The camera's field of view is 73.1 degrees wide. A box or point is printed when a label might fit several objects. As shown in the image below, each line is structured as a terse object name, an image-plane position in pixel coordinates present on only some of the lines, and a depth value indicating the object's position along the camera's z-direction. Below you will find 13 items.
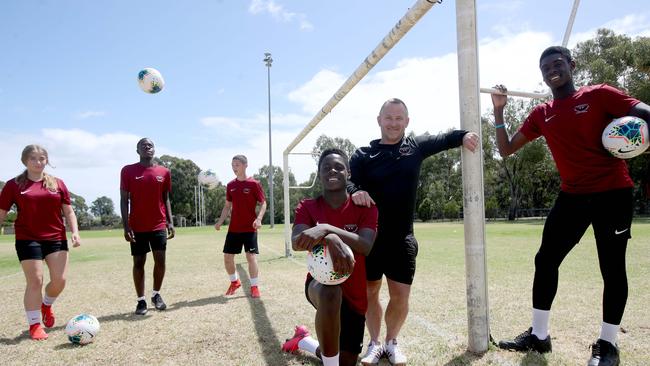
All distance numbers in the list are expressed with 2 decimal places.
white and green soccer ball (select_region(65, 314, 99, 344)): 4.30
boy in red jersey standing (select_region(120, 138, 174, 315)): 5.91
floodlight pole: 39.06
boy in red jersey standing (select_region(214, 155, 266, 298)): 6.93
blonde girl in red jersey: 4.86
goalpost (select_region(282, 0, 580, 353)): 3.57
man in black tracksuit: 3.54
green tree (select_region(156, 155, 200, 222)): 77.06
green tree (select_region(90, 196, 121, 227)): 143.68
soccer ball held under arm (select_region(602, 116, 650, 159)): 2.96
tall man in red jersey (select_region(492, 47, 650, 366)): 3.24
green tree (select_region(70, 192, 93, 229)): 79.56
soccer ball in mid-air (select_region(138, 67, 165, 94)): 7.29
